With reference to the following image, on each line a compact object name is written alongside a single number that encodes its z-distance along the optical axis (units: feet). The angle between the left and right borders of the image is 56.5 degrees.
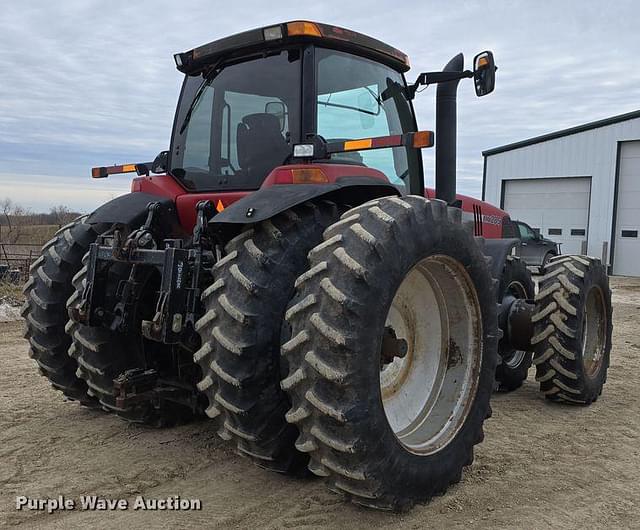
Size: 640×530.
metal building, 64.95
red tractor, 8.68
